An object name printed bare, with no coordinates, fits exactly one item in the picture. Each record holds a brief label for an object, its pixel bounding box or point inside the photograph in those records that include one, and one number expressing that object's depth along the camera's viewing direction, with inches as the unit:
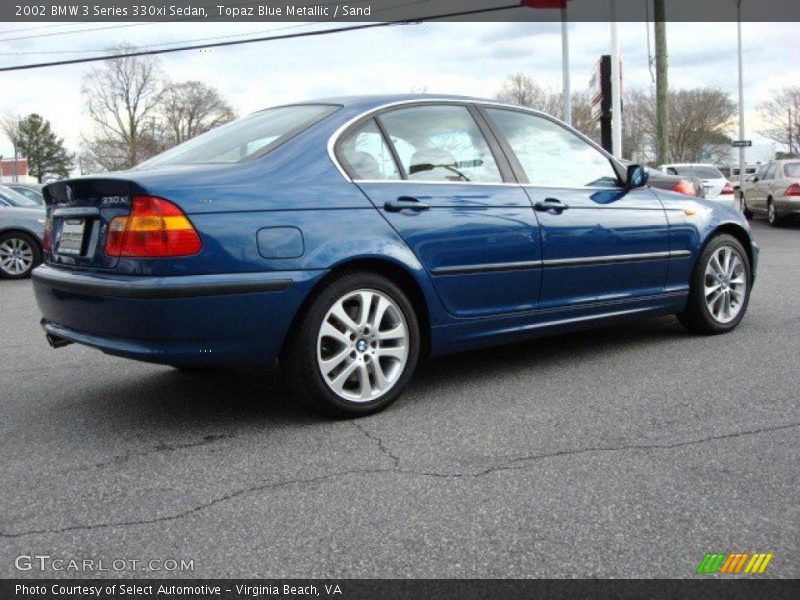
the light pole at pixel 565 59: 740.6
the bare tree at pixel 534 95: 2384.4
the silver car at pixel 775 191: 677.9
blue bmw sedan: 134.7
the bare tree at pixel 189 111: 2925.7
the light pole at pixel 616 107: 613.2
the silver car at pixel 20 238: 450.6
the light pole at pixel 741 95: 1188.2
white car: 661.3
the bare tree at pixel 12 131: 3472.0
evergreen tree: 4148.6
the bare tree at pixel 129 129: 2815.0
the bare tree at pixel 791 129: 2257.6
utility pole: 849.5
